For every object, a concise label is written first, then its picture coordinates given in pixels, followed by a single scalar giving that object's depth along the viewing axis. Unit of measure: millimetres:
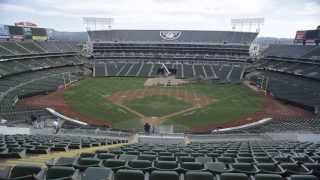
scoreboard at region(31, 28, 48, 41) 64019
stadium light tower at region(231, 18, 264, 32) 73482
